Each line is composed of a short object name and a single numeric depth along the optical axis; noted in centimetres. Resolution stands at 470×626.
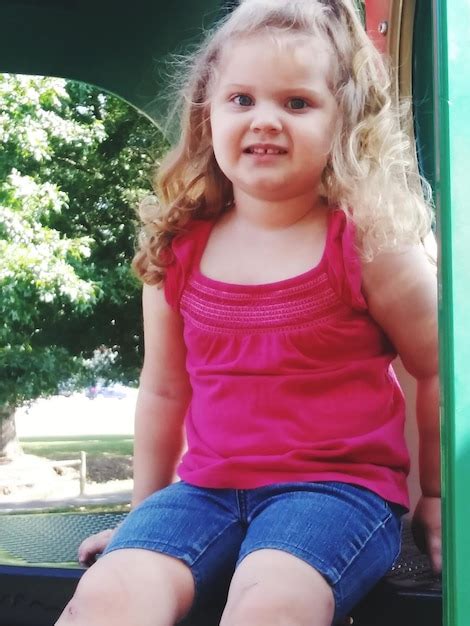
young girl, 138
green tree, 993
